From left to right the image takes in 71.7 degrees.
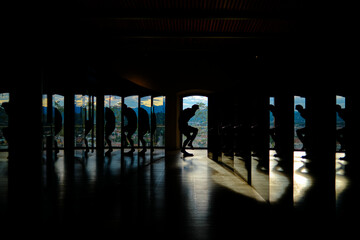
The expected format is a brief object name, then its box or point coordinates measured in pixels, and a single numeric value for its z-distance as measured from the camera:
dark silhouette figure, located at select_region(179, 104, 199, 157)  8.16
